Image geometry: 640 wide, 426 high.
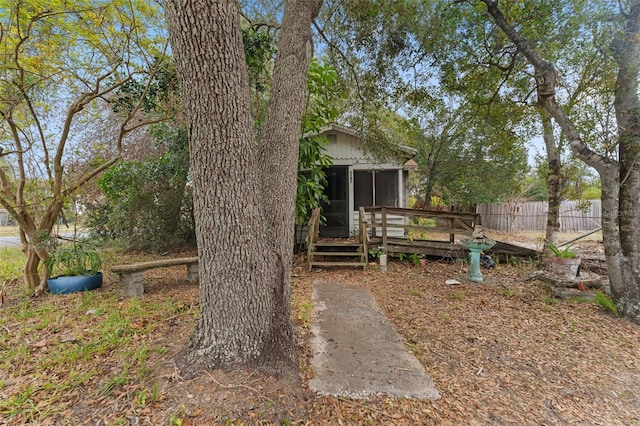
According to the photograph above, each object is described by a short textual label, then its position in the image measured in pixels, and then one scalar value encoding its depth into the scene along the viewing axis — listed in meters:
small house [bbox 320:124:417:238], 7.80
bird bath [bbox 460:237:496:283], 5.05
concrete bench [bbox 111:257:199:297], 4.01
